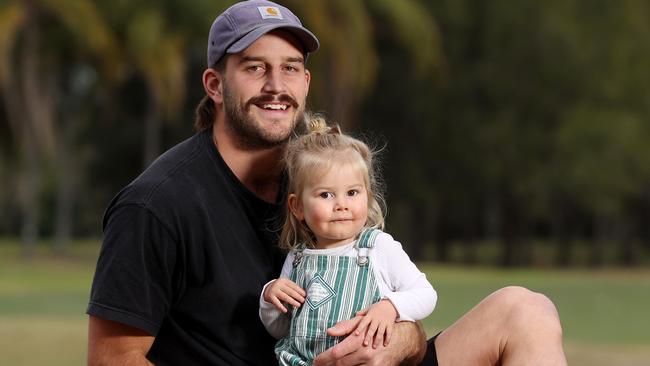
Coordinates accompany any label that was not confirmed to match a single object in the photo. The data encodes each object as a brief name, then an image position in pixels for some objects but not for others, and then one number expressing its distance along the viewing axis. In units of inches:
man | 133.3
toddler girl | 137.0
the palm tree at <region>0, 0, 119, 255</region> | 797.2
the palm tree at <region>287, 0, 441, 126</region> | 851.4
